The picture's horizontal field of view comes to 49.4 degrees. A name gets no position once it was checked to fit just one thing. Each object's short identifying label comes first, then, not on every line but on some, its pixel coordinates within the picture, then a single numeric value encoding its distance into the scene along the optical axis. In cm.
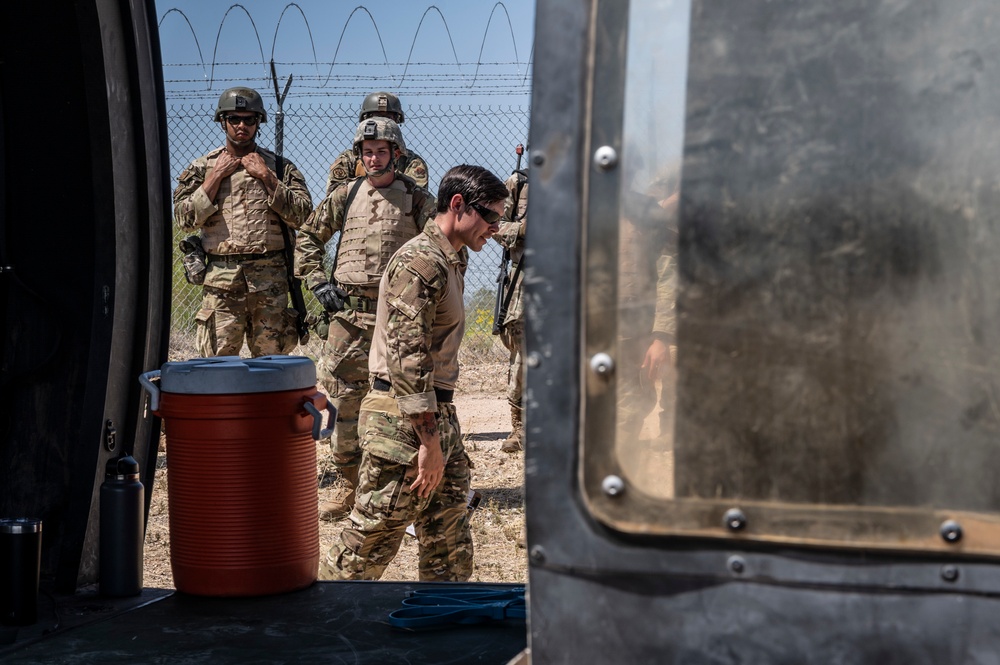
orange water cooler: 246
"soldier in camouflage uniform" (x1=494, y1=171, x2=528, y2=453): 802
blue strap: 223
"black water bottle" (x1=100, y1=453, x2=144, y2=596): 259
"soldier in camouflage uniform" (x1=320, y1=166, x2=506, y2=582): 377
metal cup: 231
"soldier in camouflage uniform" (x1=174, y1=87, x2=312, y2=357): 704
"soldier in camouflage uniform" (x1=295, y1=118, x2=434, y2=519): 610
